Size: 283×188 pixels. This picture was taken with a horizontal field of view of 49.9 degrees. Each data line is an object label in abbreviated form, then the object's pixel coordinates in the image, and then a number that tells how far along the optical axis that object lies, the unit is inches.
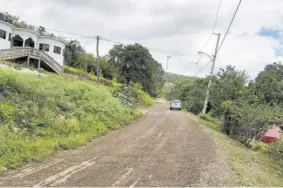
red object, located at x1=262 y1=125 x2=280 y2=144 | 1212.5
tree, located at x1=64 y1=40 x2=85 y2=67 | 2185.0
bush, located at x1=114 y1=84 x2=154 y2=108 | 895.9
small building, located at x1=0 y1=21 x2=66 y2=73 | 1226.6
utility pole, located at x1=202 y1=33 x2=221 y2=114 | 1193.4
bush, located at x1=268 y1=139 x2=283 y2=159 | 614.3
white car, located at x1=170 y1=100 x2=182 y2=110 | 1550.2
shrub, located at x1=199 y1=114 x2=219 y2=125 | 1164.8
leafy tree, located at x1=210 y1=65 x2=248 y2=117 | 868.0
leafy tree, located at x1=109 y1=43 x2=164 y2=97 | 1962.4
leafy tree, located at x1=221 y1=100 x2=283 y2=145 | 724.0
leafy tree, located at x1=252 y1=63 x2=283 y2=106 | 874.0
